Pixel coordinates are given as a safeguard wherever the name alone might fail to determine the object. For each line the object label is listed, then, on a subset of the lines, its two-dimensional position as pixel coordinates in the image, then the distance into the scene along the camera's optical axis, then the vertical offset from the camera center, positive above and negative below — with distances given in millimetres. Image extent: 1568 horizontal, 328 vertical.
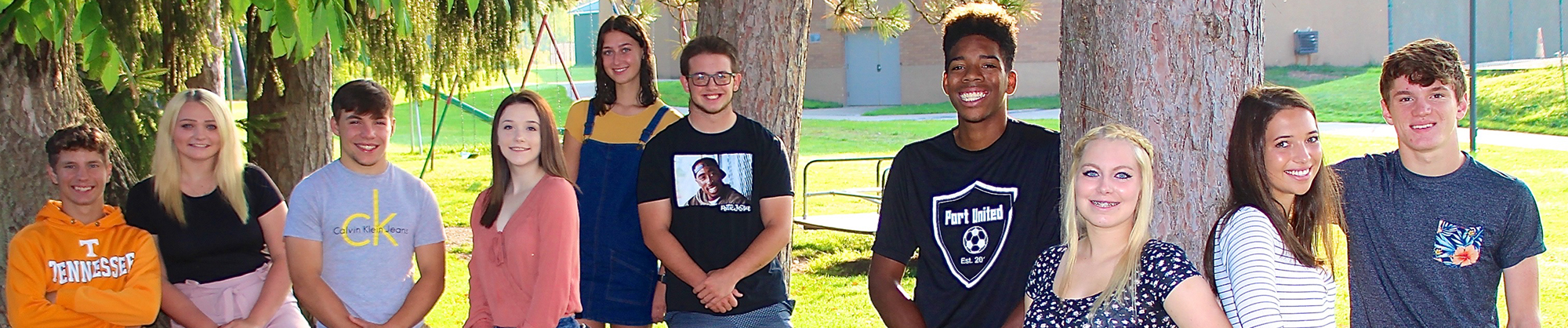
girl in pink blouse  3396 -345
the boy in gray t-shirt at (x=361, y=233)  3641 -363
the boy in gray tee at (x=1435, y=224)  2896 -332
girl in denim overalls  3869 -313
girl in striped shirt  2420 -276
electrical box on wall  27906 +971
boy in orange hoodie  3699 -429
